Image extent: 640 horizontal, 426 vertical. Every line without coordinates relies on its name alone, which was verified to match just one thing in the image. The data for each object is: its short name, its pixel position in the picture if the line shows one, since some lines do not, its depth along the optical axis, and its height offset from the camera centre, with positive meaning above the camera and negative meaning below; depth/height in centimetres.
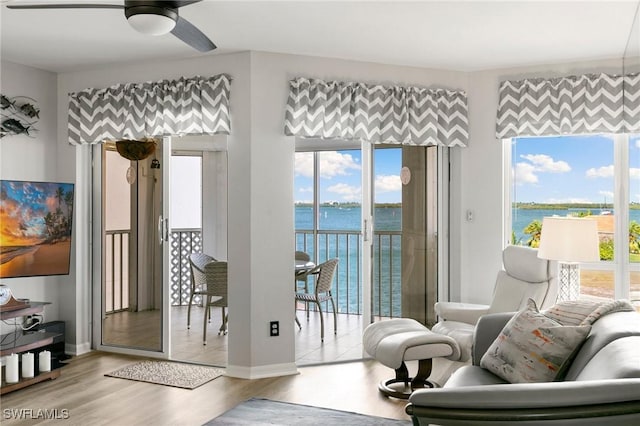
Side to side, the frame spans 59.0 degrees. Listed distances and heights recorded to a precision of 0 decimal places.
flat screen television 440 -8
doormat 426 -123
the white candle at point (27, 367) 417 -111
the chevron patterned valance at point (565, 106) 459 +91
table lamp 391 -17
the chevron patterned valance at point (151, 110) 455 +91
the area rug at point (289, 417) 342 -125
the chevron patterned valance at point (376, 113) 457 +87
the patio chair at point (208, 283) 473 -58
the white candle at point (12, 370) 404 -109
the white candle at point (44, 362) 429 -110
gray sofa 182 -62
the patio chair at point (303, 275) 529 -55
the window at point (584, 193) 470 +20
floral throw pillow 258 -64
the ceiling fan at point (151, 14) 287 +104
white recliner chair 420 -58
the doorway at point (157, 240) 489 -20
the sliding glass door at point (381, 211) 496 +4
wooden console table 410 -95
